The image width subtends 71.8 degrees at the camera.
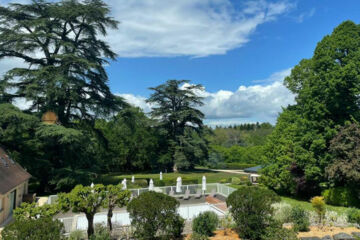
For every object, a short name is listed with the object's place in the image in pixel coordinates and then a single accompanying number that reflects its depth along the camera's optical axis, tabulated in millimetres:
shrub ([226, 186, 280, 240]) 9227
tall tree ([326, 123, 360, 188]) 14336
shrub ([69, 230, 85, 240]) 9195
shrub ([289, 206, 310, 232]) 10180
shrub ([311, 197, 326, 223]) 11133
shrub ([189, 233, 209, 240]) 8742
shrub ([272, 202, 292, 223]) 11070
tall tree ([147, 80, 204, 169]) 39750
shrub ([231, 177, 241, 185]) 27853
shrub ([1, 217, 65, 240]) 6676
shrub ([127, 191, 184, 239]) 8578
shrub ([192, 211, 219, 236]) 9508
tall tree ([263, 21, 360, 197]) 16250
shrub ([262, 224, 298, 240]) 8330
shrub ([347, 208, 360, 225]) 10580
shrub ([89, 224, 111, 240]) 8562
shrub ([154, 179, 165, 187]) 24484
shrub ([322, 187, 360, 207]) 16016
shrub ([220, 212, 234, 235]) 10500
